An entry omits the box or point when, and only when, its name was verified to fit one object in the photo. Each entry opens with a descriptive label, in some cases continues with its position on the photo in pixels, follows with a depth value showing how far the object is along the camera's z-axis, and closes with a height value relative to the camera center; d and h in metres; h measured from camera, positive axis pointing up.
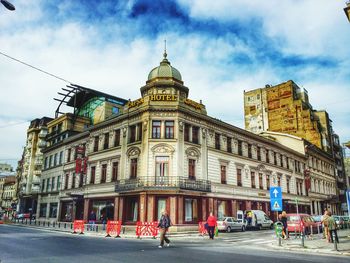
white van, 30.16 -0.95
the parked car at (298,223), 22.14 -0.97
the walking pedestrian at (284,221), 19.49 -0.72
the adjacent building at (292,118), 53.25 +16.69
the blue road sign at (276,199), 15.32 +0.52
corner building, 27.42 +4.46
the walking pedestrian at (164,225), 14.93 -0.80
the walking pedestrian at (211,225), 20.17 -1.04
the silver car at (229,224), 25.95 -1.31
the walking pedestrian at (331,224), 15.14 -0.70
